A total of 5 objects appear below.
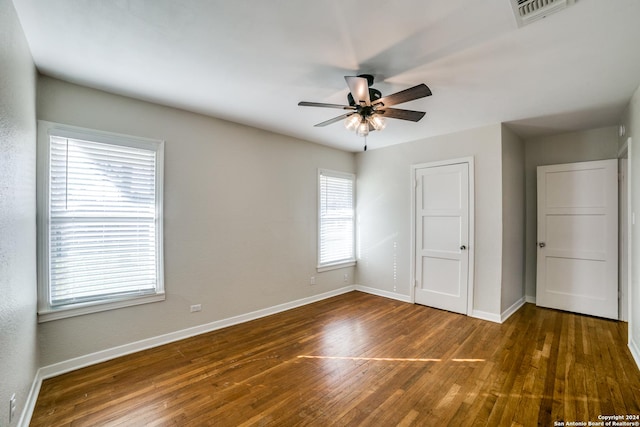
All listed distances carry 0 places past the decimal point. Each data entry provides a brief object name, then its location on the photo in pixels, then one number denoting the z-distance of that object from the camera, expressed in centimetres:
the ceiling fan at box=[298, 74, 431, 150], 212
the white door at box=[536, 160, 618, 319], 373
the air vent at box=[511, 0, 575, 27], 156
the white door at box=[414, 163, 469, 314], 396
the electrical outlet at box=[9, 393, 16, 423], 159
